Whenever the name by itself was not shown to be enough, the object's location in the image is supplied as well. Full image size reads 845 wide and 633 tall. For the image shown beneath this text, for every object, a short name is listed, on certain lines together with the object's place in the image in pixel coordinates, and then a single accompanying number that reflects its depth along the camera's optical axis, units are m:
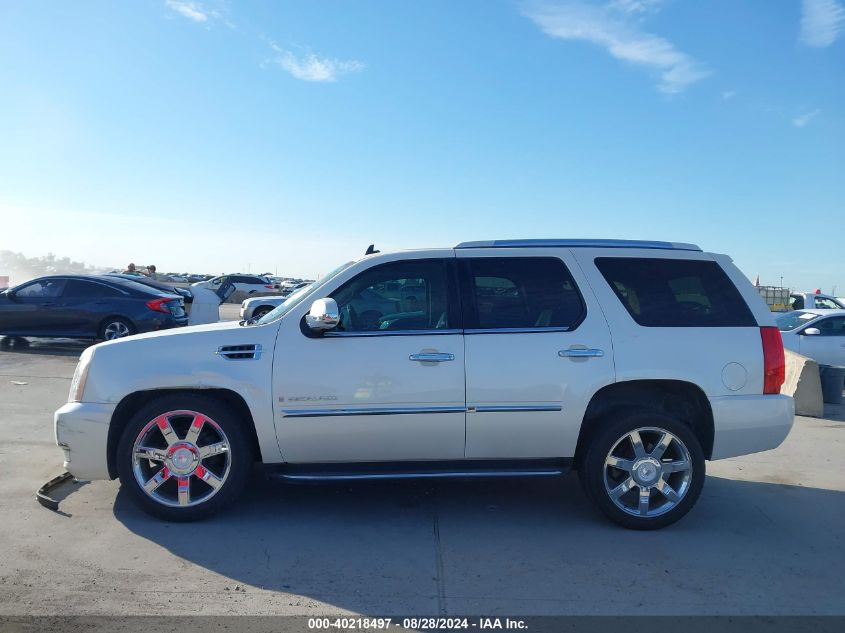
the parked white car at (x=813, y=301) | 18.12
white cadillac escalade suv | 4.41
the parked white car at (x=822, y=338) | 11.48
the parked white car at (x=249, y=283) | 37.41
